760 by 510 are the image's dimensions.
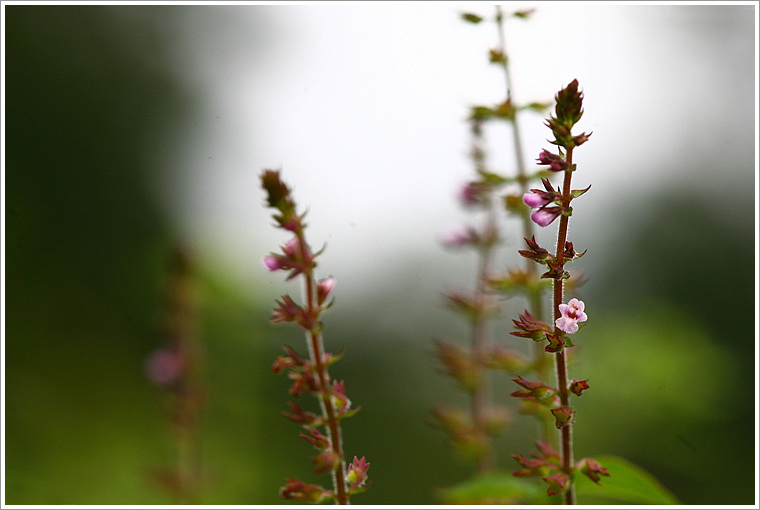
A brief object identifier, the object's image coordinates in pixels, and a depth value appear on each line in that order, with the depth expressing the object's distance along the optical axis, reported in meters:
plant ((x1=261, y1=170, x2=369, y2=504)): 0.54
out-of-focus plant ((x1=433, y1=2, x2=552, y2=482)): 0.60
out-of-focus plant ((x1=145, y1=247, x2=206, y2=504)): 0.75
